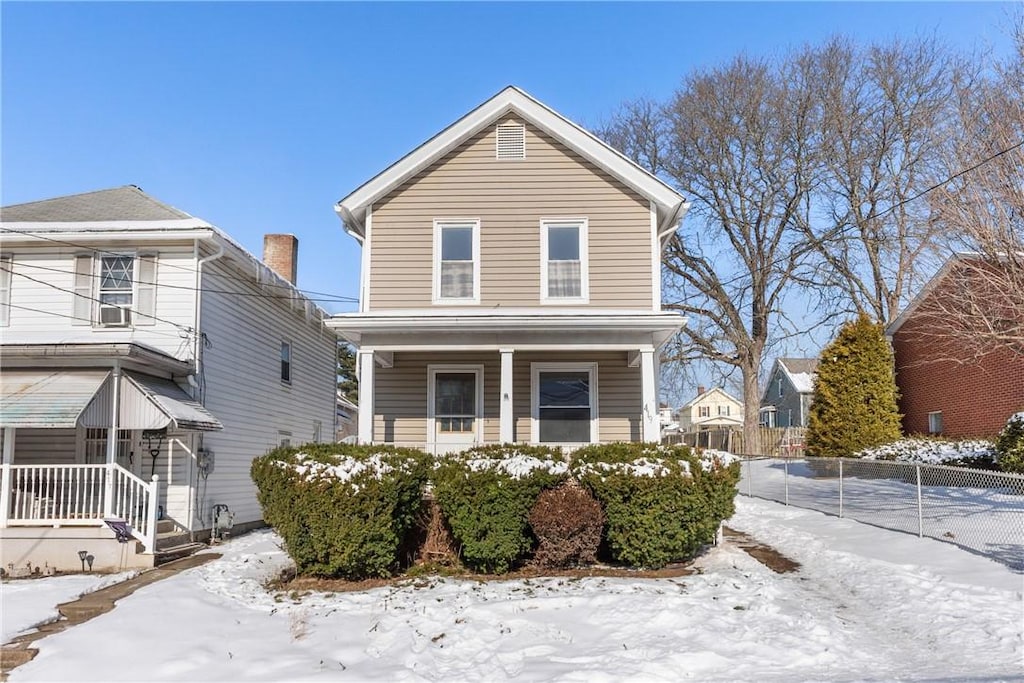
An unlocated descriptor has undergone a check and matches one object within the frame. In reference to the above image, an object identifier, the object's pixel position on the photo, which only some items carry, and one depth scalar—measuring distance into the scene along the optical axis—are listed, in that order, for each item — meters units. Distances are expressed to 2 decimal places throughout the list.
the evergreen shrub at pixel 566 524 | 9.46
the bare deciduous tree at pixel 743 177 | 28.03
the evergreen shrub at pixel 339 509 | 9.18
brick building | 17.42
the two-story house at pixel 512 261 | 13.51
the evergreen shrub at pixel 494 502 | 9.51
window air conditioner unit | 13.89
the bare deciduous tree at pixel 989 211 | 11.61
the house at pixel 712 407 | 80.19
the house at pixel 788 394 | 48.12
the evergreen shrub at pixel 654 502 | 9.46
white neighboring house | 11.30
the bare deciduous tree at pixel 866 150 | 25.75
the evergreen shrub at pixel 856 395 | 18.97
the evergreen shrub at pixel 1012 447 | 13.42
